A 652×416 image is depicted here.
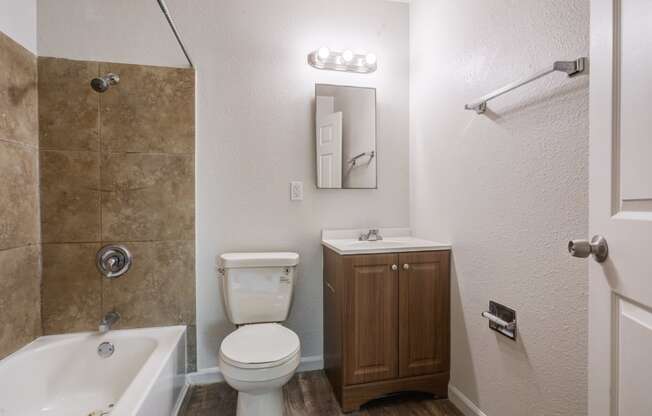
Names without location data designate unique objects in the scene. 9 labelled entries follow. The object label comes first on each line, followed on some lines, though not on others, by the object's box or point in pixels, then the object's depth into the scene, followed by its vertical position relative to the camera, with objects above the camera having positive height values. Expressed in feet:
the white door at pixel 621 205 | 2.10 -0.03
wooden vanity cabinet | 5.28 -2.12
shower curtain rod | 4.29 +2.74
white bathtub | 4.53 -2.69
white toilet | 4.34 -2.14
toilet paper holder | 4.21 -1.63
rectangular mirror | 6.64 +1.45
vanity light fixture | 6.38 +2.98
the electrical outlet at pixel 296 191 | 6.59 +0.26
